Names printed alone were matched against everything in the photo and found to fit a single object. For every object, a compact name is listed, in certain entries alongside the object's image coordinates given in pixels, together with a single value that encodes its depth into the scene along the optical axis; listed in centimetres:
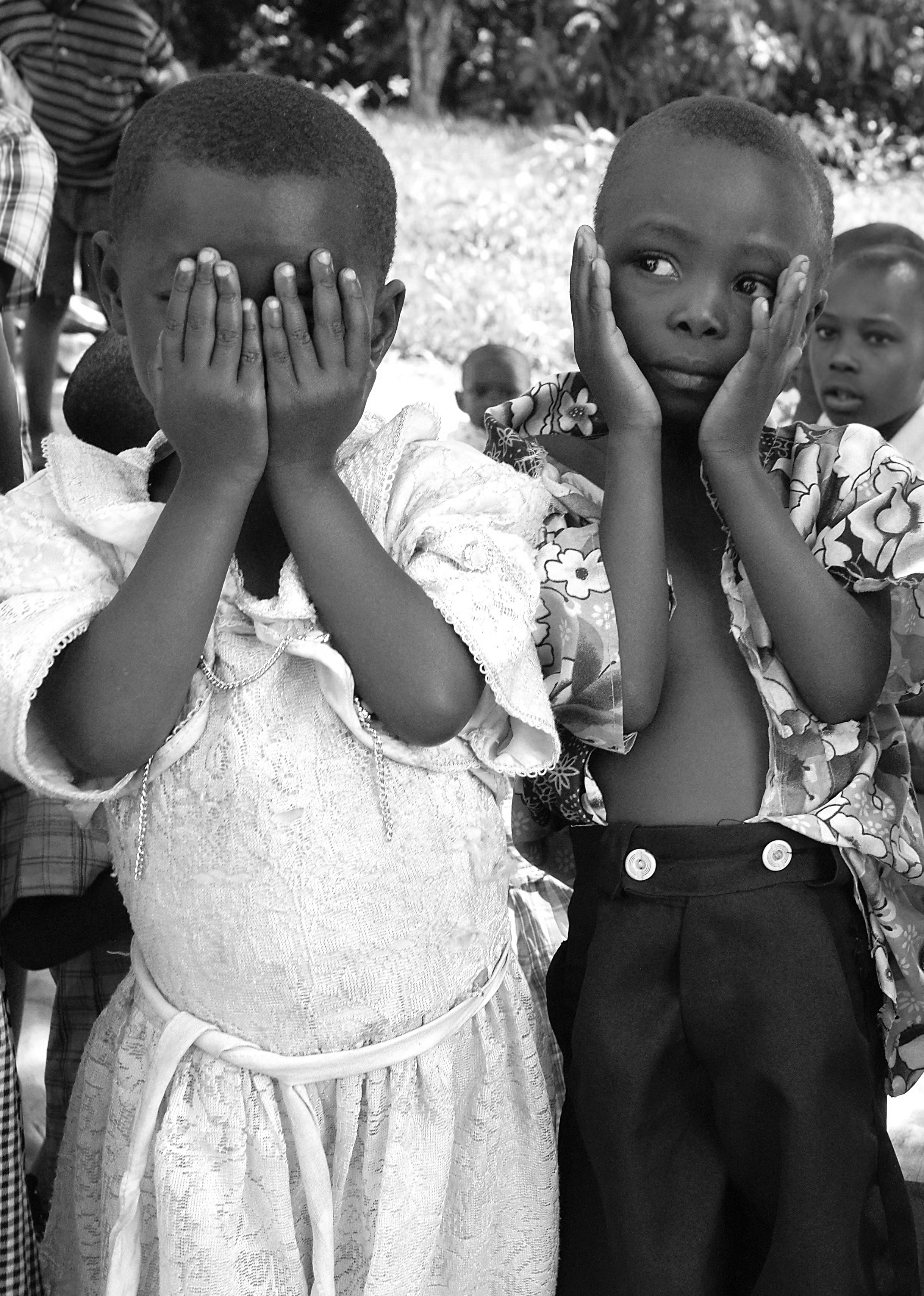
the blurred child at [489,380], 408
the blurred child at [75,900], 172
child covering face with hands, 117
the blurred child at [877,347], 259
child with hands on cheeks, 142
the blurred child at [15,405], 145
